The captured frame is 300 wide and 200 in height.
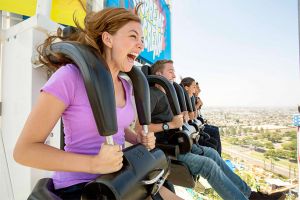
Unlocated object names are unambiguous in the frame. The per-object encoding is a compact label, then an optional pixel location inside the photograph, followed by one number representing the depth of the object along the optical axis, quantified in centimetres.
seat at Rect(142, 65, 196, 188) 125
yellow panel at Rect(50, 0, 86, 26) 115
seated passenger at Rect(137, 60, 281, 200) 132
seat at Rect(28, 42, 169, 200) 53
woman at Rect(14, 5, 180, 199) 55
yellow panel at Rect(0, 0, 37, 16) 93
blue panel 287
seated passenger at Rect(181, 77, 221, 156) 221
